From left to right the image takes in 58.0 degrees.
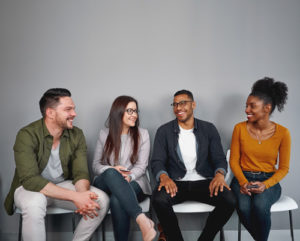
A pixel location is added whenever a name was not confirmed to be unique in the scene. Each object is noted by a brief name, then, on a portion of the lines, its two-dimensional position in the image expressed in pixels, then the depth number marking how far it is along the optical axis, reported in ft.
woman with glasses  7.46
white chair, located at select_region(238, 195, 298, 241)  6.94
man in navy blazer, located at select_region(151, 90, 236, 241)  6.67
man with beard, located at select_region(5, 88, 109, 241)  6.26
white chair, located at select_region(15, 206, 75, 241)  7.00
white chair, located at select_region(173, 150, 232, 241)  6.89
